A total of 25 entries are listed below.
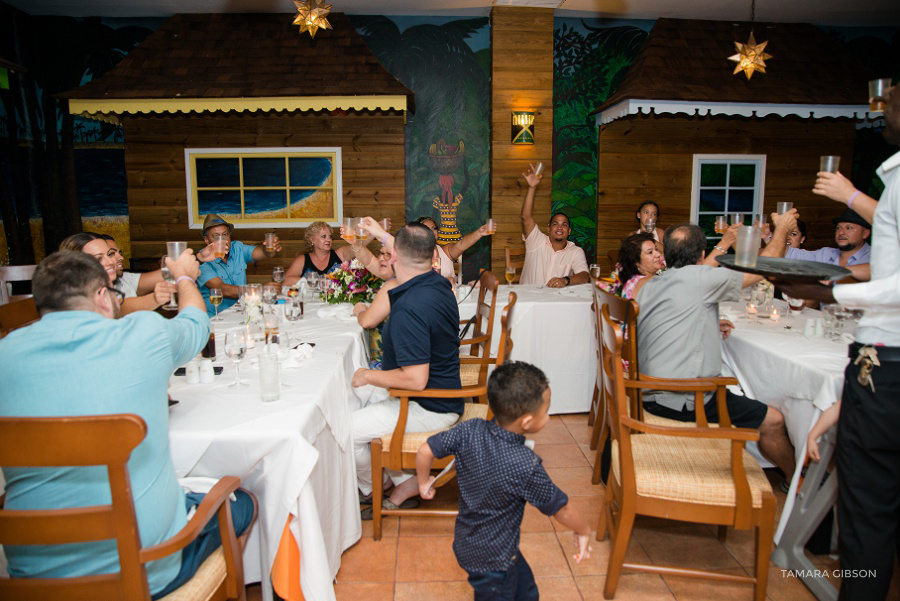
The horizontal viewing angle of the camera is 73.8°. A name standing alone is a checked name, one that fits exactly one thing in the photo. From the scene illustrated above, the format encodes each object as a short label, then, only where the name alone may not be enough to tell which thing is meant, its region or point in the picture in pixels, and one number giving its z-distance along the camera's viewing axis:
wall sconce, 6.68
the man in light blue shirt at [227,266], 4.53
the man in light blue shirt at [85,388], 1.45
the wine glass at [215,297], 3.31
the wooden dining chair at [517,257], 7.01
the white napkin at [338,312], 3.91
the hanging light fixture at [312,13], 5.40
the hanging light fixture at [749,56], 5.82
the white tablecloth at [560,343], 4.50
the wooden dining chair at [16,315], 2.86
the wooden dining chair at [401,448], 2.64
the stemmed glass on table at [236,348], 2.45
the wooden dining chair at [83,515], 1.30
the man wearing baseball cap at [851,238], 4.61
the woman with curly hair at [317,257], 5.05
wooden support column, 6.66
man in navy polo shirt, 2.54
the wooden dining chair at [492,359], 3.04
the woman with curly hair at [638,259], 3.71
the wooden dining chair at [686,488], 2.22
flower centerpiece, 3.99
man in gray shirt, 2.82
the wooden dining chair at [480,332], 3.61
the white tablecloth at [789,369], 2.54
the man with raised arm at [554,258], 6.05
